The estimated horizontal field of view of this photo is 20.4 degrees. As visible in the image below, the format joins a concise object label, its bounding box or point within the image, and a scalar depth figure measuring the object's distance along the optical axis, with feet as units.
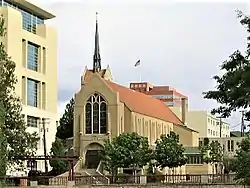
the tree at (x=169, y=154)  303.89
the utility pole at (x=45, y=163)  305.77
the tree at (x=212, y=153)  341.62
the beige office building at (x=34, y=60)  318.65
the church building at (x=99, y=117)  346.74
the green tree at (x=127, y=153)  291.99
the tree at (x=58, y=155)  322.61
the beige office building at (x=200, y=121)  540.52
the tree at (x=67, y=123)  428.15
